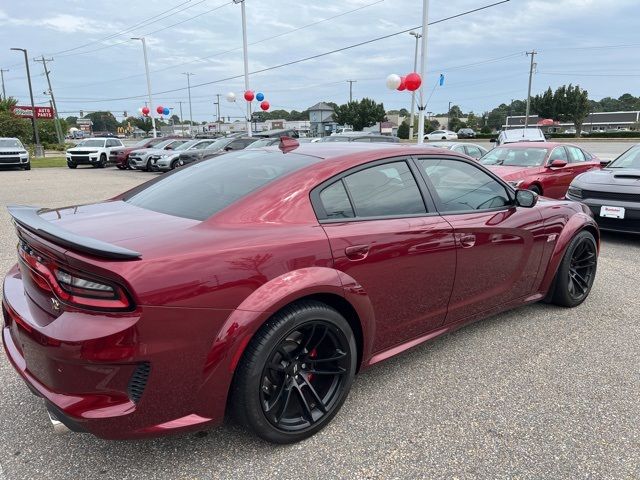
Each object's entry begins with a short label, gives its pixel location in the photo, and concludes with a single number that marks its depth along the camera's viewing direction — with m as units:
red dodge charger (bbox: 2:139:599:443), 1.89
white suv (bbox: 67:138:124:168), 23.34
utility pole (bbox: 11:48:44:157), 34.50
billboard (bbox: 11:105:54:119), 45.65
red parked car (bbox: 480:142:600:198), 8.88
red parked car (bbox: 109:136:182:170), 22.51
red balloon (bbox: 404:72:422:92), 15.60
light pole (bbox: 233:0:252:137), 26.00
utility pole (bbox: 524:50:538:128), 56.44
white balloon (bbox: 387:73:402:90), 17.81
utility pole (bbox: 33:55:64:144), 59.22
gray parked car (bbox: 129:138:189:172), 20.27
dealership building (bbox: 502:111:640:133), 97.44
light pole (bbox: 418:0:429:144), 15.87
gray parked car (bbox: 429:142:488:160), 13.22
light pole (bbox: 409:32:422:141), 20.67
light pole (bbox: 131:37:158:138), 33.64
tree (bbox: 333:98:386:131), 64.25
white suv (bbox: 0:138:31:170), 21.06
